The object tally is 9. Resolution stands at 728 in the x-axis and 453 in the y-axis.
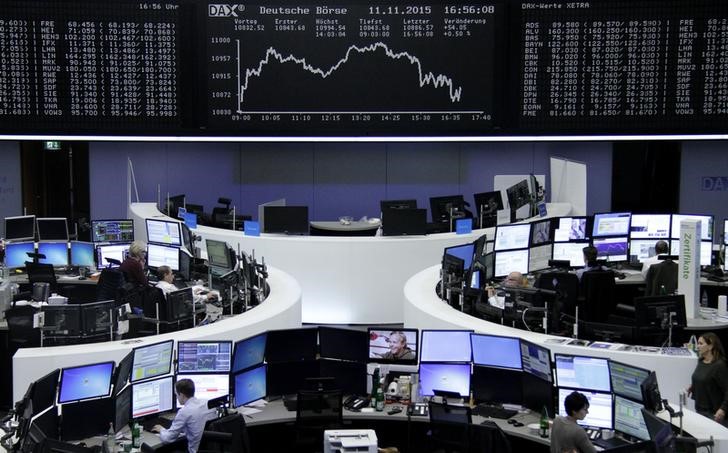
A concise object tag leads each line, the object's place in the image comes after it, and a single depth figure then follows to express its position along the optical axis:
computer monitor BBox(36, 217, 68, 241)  13.23
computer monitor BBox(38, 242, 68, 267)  12.70
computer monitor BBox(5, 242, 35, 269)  12.51
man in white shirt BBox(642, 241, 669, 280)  11.55
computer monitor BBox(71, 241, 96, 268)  12.62
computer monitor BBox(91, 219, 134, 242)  12.99
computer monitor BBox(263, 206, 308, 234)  12.60
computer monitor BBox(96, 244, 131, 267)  12.68
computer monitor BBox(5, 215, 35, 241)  13.17
